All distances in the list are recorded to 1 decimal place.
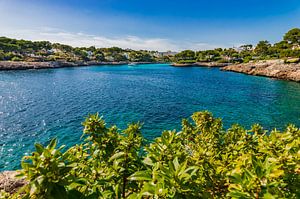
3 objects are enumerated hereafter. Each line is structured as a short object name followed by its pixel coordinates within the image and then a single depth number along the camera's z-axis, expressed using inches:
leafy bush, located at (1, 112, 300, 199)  86.8
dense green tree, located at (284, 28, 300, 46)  3503.9
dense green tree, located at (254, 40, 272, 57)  4581.4
